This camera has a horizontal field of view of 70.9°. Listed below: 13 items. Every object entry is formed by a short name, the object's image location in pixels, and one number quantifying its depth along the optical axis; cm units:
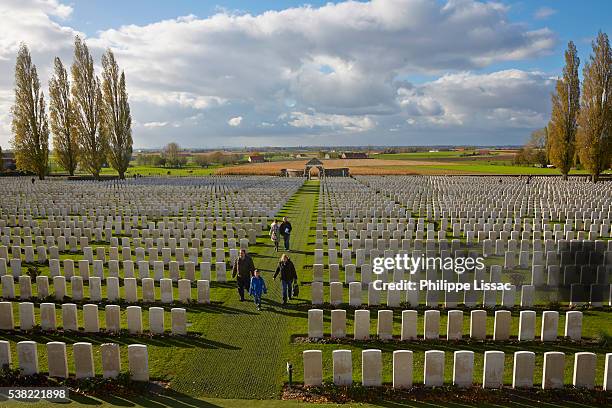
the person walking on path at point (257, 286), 991
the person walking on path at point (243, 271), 1071
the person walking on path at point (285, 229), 1588
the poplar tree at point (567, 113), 4697
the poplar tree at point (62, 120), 5284
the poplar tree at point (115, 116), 5616
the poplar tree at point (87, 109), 5306
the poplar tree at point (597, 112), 4275
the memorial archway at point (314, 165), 6657
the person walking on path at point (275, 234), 1634
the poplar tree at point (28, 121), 5094
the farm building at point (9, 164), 7602
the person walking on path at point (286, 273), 1027
